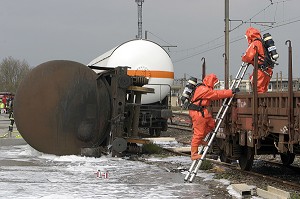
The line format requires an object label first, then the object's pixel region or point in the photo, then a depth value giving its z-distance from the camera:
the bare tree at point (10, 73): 82.94
